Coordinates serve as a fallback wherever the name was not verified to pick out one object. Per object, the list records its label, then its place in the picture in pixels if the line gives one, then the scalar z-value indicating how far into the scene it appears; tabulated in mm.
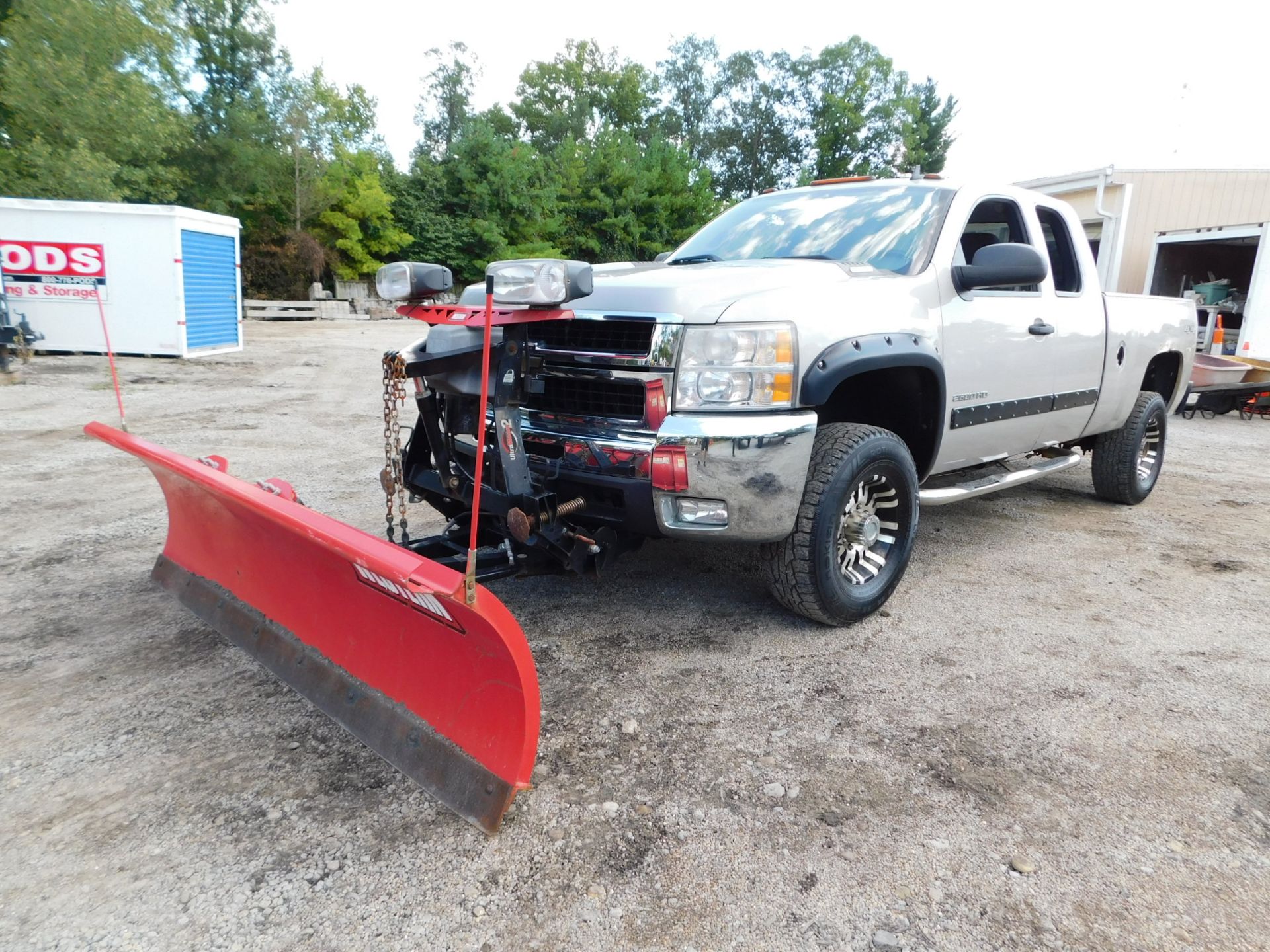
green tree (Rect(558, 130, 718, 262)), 37719
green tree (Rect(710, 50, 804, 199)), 64938
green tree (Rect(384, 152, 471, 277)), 34219
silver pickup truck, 3076
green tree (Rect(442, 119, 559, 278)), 34688
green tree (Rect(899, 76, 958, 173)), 61719
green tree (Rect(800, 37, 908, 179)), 61656
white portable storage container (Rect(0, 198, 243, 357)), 14102
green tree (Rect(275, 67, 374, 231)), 32969
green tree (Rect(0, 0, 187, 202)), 19938
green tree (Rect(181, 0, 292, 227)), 31875
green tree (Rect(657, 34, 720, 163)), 65438
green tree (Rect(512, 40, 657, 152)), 59531
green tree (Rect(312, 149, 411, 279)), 32844
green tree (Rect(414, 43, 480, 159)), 58125
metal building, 15242
